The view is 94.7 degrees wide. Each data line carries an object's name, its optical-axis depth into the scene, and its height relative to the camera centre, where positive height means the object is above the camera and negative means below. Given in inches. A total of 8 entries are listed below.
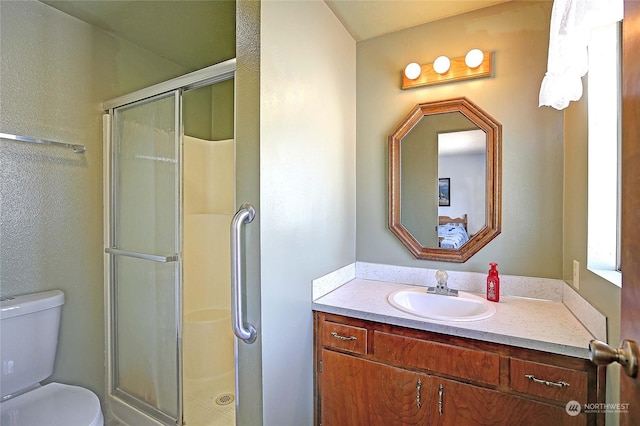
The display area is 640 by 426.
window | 41.9 +8.6
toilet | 51.5 -29.9
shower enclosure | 68.6 -12.2
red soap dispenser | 60.2 -15.3
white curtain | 33.8 +21.3
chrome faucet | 64.1 -16.2
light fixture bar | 64.6 +31.5
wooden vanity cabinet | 41.8 -27.5
